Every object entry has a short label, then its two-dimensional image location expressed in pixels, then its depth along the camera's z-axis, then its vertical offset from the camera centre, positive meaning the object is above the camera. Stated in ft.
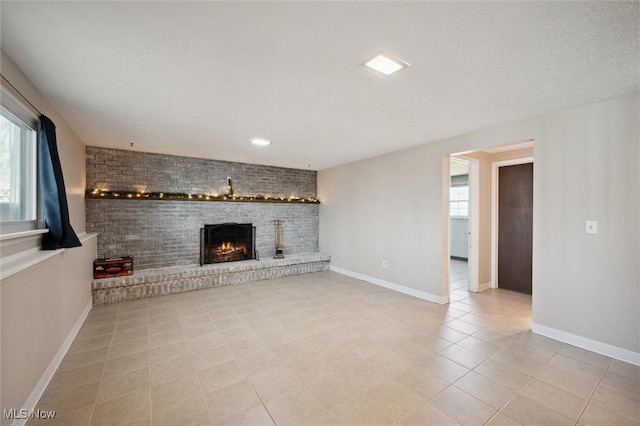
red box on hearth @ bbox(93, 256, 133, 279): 13.57 -2.75
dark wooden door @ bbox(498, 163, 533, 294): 14.97 -0.84
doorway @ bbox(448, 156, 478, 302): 15.40 -1.37
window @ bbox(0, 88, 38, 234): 6.43 +1.22
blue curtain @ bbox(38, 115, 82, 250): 7.75 +0.73
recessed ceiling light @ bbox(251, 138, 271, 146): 13.33 +3.57
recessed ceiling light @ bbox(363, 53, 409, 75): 6.23 +3.51
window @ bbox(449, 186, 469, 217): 25.88 +1.05
